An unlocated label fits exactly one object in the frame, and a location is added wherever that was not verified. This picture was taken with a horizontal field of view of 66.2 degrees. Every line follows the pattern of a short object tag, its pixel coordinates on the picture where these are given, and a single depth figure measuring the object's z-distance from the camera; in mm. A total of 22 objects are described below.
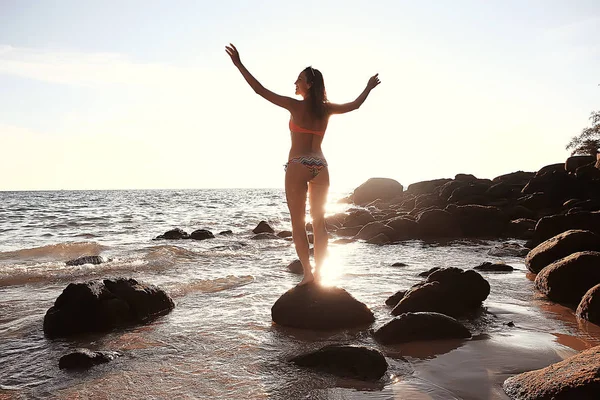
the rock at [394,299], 5250
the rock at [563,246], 6910
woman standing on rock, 4566
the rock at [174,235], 15578
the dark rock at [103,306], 4426
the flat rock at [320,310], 4426
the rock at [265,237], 15750
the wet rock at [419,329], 3832
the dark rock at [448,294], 4754
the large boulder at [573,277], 5305
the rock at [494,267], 7888
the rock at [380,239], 13625
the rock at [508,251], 10133
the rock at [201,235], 15750
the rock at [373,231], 14422
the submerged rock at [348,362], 3061
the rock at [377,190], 38531
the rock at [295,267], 8154
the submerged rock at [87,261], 9531
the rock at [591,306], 4328
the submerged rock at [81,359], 3359
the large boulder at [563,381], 2395
